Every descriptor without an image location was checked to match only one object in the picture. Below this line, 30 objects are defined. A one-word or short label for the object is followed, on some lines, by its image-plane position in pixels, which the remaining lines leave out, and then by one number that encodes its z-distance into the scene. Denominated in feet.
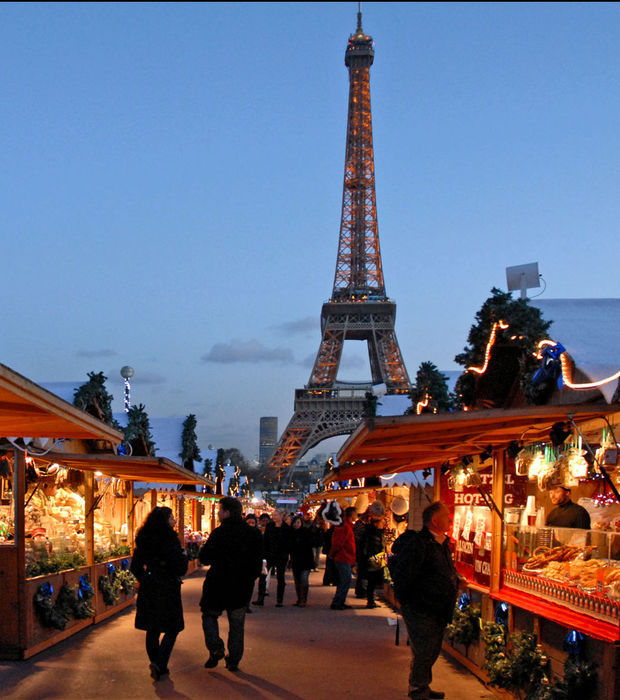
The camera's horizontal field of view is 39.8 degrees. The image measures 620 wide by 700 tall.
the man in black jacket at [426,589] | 19.27
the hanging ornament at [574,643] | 16.67
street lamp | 76.23
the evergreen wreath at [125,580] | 38.83
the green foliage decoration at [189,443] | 78.84
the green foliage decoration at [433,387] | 49.55
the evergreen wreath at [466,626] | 24.82
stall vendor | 23.93
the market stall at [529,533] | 18.02
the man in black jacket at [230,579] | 23.86
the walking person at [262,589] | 43.32
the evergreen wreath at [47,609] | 26.61
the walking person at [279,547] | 43.52
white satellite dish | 33.53
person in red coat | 41.57
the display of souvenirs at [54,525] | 28.89
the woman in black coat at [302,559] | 42.63
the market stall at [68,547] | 26.22
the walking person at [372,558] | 43.11
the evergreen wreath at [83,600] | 30.42
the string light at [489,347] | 29.14
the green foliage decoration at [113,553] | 36.70
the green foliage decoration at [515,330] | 27.22
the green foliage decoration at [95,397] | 46.03
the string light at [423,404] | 46.46
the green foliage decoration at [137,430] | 56.34
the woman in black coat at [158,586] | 22.53
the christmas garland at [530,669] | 16.17
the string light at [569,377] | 19.94
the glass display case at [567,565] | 18.02
